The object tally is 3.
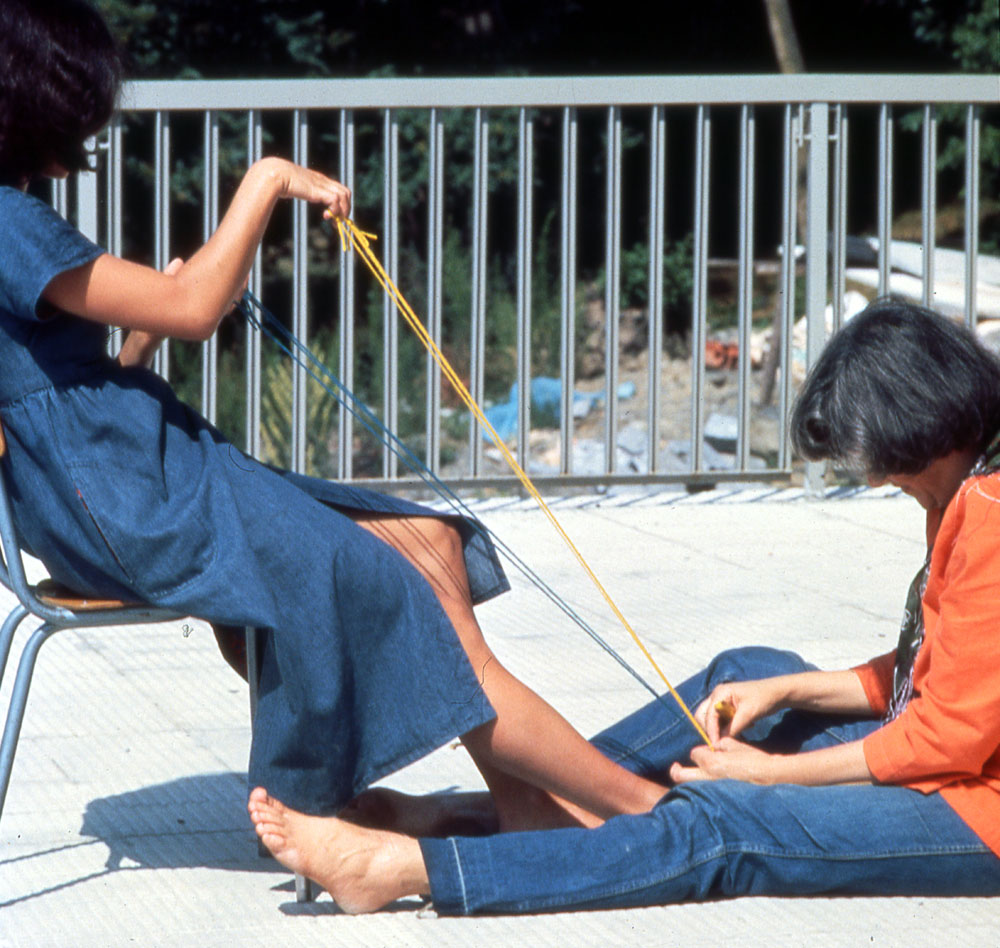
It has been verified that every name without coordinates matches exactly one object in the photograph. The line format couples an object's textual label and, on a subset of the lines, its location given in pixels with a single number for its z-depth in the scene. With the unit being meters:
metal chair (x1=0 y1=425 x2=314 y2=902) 4.34
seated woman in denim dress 4.16
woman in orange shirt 4.19
